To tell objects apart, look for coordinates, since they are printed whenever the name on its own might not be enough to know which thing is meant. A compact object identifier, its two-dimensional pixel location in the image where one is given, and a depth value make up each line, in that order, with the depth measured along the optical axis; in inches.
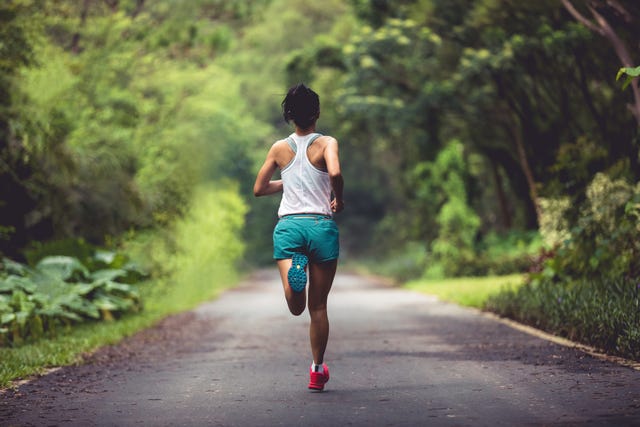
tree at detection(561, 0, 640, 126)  1043.3
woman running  584.7
